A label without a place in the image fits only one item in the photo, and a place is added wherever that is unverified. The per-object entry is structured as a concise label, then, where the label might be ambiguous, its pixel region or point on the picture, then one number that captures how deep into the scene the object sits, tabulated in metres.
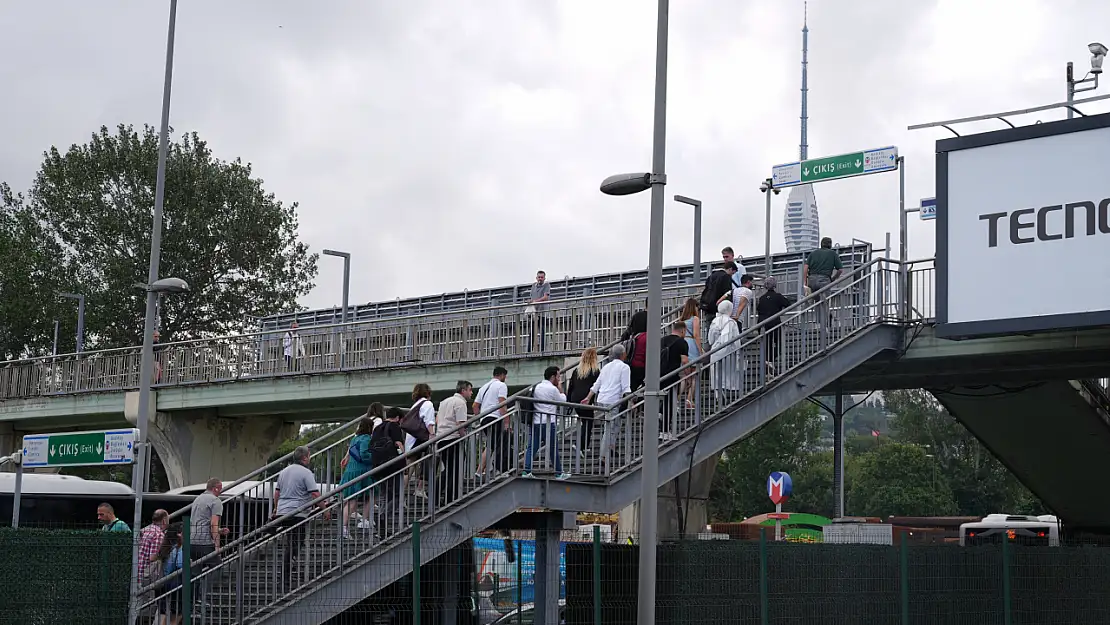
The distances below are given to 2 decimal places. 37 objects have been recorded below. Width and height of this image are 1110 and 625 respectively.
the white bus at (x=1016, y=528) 33.88
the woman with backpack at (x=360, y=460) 16.44
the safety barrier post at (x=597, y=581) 15.59
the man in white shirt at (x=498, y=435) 16.33
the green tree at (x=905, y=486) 96.44
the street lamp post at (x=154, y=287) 19.11
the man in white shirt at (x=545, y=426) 16.66
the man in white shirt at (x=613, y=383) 17.97
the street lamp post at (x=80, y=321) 53.78
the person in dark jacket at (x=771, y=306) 20.50
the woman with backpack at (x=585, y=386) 18.02
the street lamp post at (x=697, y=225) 28.34
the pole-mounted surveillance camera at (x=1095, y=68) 26.74
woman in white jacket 19.27
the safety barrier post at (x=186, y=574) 13.97
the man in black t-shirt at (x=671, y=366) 18.66
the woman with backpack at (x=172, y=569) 14.81
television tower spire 146.62
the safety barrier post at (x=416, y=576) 14.16
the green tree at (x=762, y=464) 111.50
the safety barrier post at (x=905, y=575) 18.50
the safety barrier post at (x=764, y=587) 17.00
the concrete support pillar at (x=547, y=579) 16.30
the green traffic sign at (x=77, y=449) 17.23
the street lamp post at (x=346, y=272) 40.91
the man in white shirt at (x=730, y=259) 21.25
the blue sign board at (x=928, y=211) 26.71
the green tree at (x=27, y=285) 62.34
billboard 21.42
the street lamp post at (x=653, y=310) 14.48
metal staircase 15.18
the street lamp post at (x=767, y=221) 26.45
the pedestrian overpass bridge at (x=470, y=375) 22.88
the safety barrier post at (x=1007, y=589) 19.92
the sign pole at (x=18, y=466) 16.14
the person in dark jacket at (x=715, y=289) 20.83
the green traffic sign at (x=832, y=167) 24.58
